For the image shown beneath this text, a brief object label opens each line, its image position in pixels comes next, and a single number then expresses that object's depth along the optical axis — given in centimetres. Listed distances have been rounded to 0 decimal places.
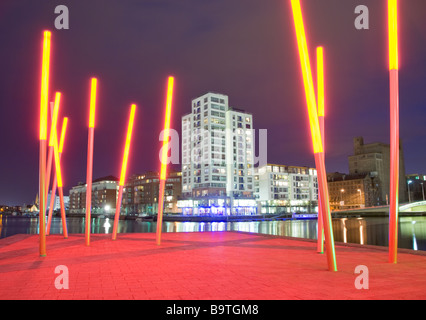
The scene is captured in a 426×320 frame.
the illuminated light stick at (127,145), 1986
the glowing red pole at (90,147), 1734
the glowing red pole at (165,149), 1683
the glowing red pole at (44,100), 1368
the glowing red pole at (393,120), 1107
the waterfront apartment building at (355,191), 16550
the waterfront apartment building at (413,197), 19550
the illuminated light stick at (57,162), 1911
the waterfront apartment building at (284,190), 14588
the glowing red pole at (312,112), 999
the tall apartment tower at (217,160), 11788
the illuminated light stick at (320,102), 1288
